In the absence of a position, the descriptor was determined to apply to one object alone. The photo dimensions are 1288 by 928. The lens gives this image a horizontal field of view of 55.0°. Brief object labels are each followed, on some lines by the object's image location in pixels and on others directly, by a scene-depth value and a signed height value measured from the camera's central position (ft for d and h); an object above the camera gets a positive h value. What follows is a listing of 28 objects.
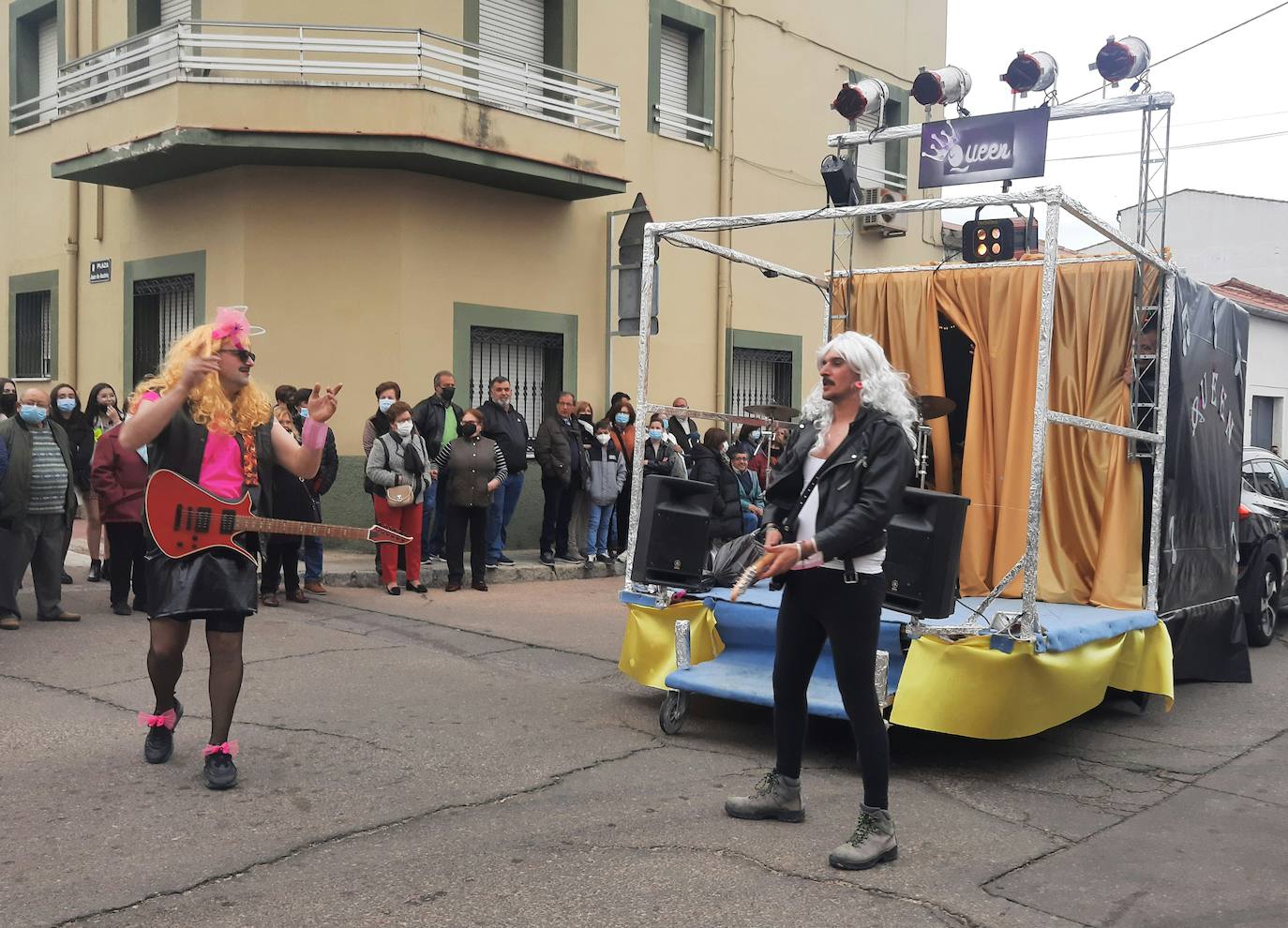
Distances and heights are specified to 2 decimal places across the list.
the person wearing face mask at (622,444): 43.80 -0.55
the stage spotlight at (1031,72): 25.22 +7.39
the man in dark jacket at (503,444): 39.09 -0.52
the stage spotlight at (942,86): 26.20 +7.42
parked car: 31.14 -3.13
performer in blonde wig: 16.26 -0.44
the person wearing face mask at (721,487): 34.01 -1.69
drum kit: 27.04 +0.35
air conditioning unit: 60.75 +10.50
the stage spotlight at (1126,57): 24.75 +7.56
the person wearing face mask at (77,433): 34.65 -0.28
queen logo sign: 22.24 +5.25
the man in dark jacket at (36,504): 27.86 -1.89
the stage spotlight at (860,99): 26.16 +7.09
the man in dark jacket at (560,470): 41.29 -1.39
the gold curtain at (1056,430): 24.25 +0.05
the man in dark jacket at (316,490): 34.01 -1.80
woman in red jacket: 29.25 -1.56
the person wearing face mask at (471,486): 36.35 -1.71
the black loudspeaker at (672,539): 21.74 -1.93
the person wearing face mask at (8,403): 30.85 +0.49
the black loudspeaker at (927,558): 18.71 -1.91
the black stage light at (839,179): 23.16 +4.75
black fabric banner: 24.09 -1.10
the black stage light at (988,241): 25.45 +3.99
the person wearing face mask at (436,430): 38.58 -0.10
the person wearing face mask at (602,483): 42.65 -1.88
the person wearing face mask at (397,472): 34.58 -1.29
